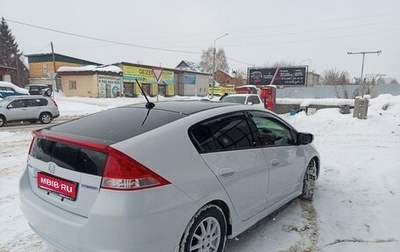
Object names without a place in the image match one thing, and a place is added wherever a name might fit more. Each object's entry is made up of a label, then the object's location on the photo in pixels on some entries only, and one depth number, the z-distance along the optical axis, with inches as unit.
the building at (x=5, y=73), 1275.8
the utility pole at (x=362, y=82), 1125.1
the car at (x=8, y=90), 893.7
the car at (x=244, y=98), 581.5
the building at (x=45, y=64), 1707.7
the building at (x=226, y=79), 2795.8
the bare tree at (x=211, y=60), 3324.8
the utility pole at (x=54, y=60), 1564.3
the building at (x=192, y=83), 1980.8
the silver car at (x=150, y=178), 85.7
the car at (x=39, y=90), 1309.8
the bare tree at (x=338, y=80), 1330.5
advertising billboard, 1579.4
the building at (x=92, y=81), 1453.0
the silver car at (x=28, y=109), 591.8
